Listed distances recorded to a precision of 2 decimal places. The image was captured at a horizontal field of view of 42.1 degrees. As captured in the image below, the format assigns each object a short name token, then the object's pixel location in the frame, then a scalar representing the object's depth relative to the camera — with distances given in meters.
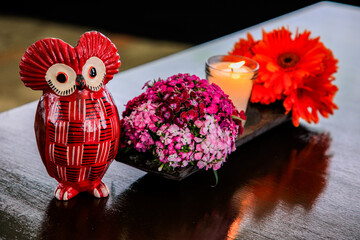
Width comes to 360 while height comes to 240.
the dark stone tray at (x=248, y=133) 0.72
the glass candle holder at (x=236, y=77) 0.88
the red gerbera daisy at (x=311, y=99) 0.95
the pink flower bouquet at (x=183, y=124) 0.69
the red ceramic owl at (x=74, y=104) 0.61
